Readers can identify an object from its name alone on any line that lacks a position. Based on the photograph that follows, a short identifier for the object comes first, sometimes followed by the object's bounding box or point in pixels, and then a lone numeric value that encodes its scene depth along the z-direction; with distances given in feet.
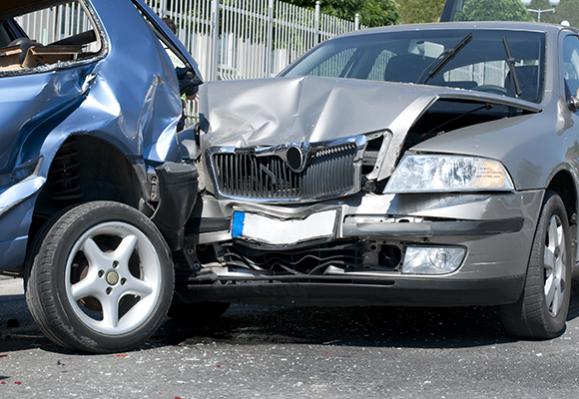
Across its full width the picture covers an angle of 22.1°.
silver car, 22.79
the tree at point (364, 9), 90.42
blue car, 21.66
